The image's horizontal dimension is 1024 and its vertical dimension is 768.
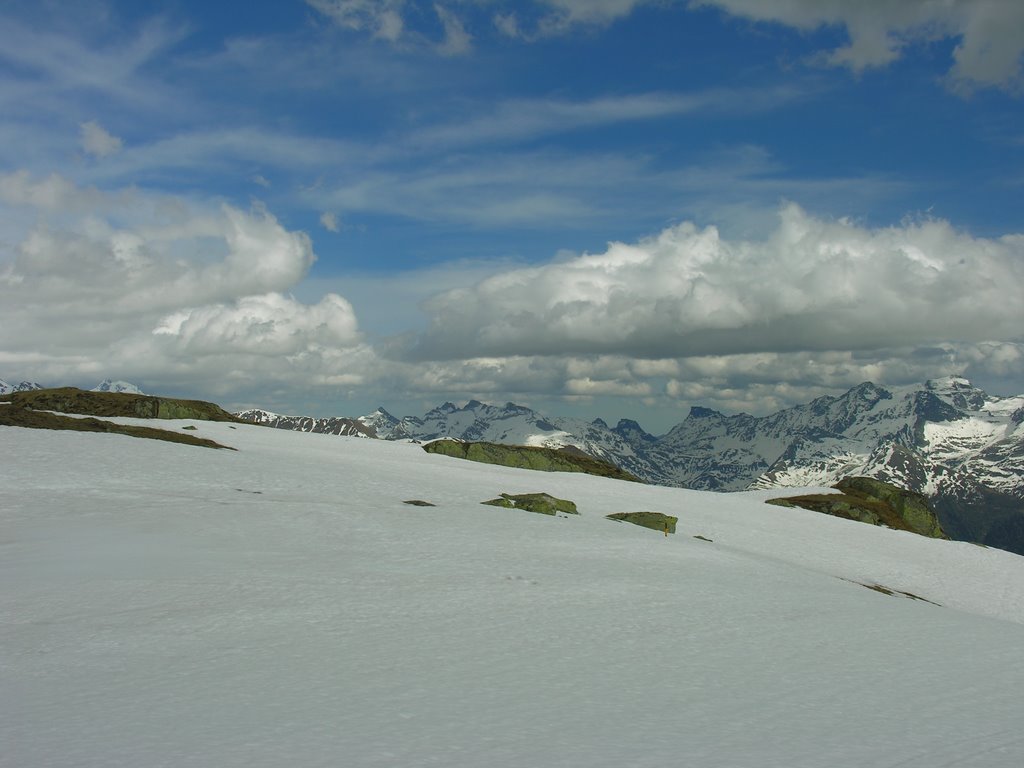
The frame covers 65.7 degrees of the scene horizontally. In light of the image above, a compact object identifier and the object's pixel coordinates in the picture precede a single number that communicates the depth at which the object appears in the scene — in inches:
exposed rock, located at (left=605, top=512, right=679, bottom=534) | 1699.1
